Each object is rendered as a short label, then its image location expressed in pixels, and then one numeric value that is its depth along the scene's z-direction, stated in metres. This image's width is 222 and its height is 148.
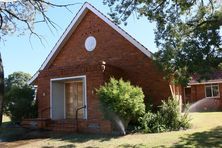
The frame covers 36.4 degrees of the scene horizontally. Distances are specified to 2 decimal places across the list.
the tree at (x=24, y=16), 7.89
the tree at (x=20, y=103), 23.55
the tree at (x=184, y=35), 14.76
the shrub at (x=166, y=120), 17.36
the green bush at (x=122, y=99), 16.84
